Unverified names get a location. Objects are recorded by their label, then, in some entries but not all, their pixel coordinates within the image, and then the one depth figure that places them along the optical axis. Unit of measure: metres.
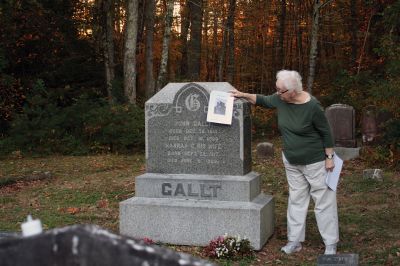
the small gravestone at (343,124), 14.15
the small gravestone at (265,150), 14.02
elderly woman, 6.23
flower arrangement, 6.38
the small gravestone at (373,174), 10.61
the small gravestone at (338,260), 4.65
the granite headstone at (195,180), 6.82
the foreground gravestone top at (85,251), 1.20
